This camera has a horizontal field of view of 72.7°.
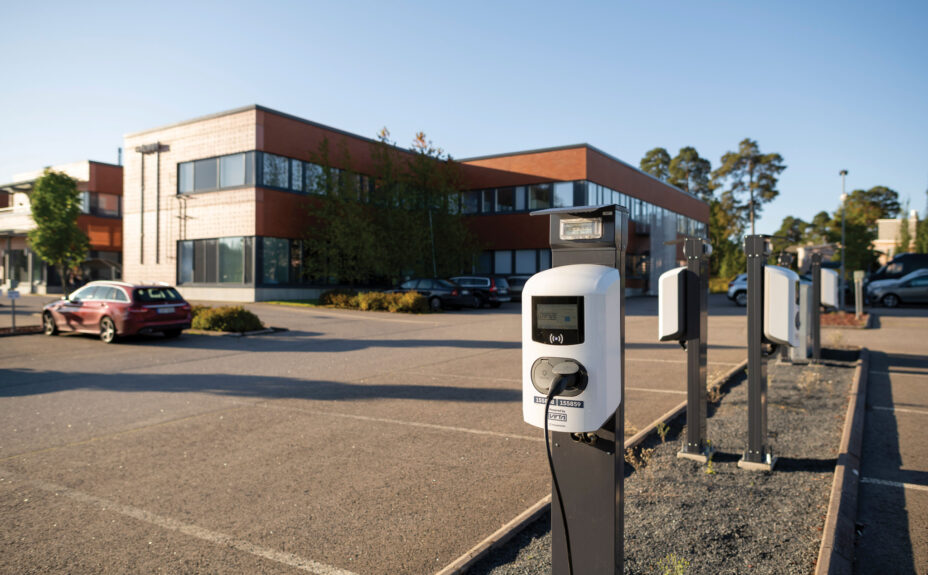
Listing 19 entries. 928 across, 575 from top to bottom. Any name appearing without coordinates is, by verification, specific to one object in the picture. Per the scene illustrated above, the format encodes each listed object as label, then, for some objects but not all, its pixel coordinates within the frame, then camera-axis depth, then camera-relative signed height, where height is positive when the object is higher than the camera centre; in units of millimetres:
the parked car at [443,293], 27500 -143
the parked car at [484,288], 29703 +93
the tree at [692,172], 84312 +16043
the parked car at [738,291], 29344 +30
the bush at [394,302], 24656 -492
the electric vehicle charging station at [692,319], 4555 -207
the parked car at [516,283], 39166 +461
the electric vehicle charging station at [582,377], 2350 -326
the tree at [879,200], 90125 +13350
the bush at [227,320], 16828 -847
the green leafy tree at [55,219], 32375 +3541
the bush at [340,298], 26522 -403
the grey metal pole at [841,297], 25516 -193
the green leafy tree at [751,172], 77812 +14958
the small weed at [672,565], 3065 -1374
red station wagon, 14297 -540
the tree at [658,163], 89250 +18298
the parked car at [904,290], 28539 +117
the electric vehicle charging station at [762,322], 4887 -241
